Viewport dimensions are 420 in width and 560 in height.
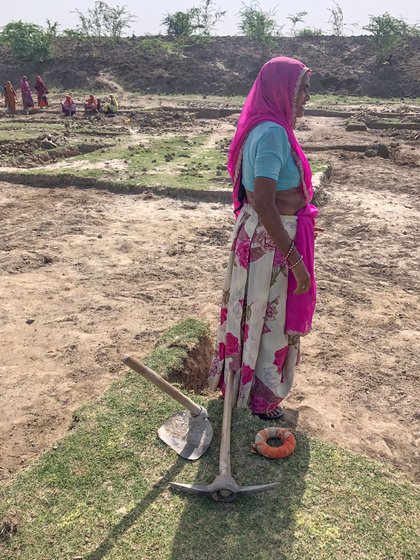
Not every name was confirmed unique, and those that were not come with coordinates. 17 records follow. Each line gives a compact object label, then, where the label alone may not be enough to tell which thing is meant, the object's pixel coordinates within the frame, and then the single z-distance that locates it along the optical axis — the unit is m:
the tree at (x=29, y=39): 30.80
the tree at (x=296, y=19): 34.64
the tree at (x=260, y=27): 30.67
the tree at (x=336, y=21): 34.62
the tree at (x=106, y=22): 33.78
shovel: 2.38
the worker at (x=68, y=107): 15.91
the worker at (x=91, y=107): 16.14
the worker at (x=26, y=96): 17.38
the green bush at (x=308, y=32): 34.04
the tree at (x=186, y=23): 34.50
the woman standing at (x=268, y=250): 2.35
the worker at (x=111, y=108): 16.30
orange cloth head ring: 2.37
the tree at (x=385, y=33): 26.48
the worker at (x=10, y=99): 16.68
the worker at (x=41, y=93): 18.20
